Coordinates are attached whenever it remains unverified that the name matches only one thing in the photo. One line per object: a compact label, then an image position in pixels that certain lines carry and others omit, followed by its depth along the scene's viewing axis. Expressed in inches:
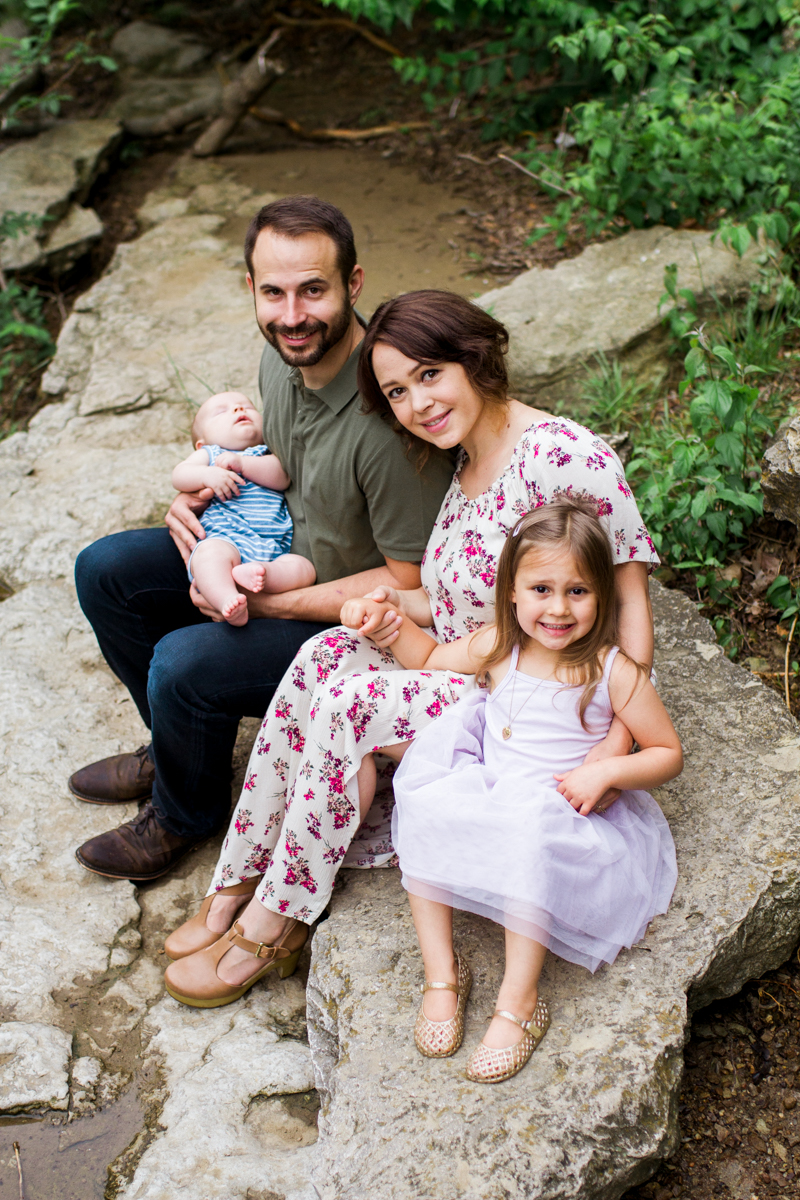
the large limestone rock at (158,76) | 252.1
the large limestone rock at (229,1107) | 71.6
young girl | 68.2
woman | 78.2
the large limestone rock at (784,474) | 101.0
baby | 93.0
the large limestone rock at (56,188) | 210.1
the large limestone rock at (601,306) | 140.6
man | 88.4
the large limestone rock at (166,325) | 165.6
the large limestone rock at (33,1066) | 79.3
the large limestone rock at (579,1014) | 62.4
